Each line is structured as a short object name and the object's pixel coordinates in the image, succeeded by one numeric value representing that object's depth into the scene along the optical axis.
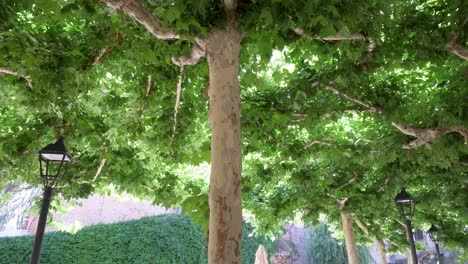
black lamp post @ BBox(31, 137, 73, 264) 5.30
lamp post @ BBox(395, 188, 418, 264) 8.52
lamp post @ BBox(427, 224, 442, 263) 14.07
